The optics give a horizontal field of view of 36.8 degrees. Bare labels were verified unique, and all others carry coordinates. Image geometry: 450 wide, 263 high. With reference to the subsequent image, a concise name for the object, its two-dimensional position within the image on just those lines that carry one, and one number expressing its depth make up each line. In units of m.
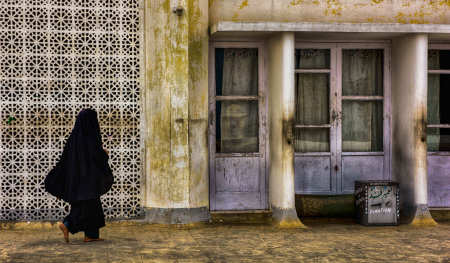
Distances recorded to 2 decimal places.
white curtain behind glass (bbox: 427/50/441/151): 10.75
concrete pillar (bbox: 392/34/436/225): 9.93
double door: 10.49
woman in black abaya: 8.18
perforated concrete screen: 9.52
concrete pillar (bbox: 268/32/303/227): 9.64
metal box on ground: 9.84
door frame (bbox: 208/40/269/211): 10.18
